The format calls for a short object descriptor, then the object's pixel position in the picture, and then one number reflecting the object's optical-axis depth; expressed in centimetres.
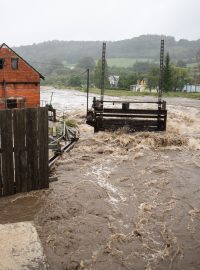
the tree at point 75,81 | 10888
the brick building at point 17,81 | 2875
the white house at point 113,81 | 11402
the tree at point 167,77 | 6894
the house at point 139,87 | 9149
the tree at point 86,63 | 17200
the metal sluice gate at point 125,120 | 2123
